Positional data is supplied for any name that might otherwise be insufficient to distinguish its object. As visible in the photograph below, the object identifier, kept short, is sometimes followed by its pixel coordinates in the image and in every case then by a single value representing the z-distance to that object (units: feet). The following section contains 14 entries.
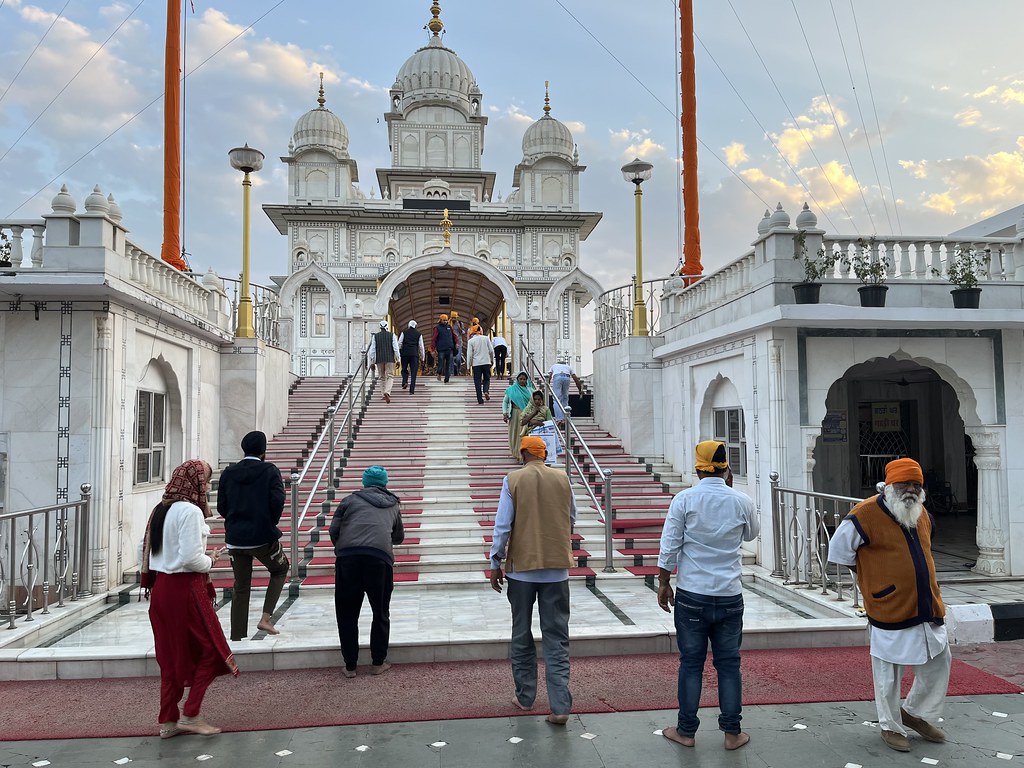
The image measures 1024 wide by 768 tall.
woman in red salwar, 15.81
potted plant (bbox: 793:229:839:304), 30.35
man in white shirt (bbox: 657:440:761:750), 14.79
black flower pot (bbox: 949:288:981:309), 31.78
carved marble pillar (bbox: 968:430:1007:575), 32.35
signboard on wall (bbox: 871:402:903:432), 51.70
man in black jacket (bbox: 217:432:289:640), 20.83
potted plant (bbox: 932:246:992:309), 31.83
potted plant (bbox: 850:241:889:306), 31.12
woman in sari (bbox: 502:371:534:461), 41.65
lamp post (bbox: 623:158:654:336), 46.32
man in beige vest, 16.46
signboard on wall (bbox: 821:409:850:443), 49.96
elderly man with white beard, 14.91
